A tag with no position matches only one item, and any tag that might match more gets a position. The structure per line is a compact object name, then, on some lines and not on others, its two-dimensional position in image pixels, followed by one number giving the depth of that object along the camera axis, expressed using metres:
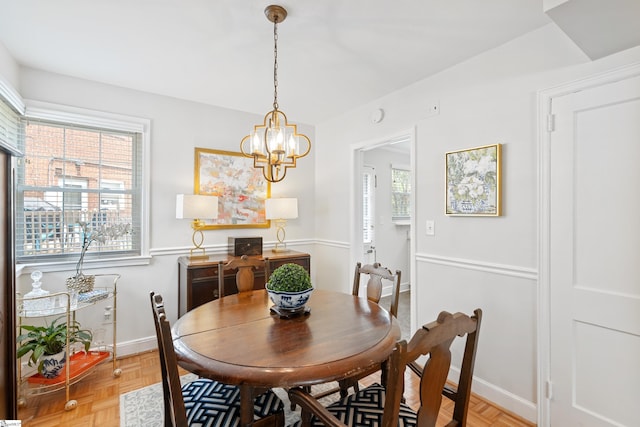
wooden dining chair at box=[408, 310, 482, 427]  1.18
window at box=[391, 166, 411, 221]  5.07
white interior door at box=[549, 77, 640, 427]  1.62
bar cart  2.14
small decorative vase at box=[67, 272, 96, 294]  2.48
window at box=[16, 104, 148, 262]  2.56
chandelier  1.82
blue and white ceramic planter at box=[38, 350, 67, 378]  2.23
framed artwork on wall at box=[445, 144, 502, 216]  2.18
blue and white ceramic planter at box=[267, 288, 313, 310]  1.64
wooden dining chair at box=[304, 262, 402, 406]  1.91
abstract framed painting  3.34
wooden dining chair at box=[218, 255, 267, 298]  2.33
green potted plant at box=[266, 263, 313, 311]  1.64
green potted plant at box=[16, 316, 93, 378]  2.21
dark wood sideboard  2.82
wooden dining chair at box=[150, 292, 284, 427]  1.16
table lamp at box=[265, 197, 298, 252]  3.46
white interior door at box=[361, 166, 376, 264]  4.71
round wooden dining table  1.16
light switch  2.63
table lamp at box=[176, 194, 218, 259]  2.93
